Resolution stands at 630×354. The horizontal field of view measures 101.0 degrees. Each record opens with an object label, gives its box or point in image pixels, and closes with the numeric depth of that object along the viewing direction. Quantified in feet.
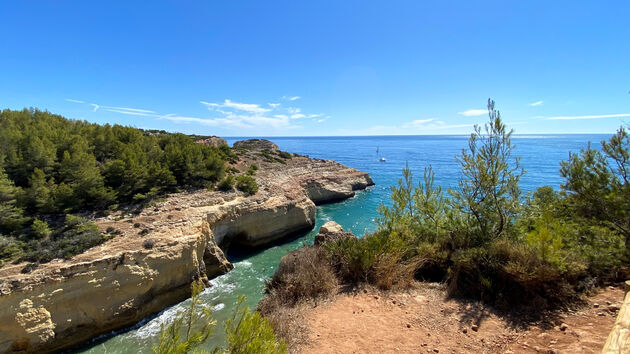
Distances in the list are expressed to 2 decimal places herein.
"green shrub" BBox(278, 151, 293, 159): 118.20
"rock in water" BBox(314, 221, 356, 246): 31.93
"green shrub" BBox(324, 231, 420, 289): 21.15
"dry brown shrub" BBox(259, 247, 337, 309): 20.57
